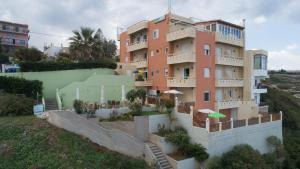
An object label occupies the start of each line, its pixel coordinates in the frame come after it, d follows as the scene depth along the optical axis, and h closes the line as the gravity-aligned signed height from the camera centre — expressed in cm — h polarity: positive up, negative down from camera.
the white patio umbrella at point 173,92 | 2839 -136
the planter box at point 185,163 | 2027 -695
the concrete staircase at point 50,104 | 2741 -269
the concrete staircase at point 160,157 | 2048 -650
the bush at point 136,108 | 2367 -267
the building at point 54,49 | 6388 +828
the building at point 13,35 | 6519 +1249
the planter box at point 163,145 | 2156 -568
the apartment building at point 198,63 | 2878 +216
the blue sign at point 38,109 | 2558 -296
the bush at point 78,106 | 2225 -230
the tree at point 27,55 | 4059 +439
